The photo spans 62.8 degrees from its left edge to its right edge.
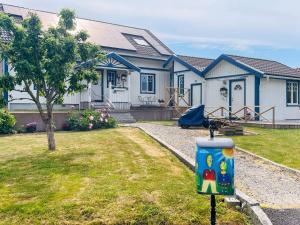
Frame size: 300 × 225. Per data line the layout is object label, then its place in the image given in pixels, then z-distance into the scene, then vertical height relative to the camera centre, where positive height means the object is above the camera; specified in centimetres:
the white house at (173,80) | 1575 +207
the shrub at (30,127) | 1156 -83
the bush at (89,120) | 1194 -56
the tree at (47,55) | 663 +152
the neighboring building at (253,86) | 1554 +153
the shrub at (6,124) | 1070 -64
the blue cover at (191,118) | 1265 -47
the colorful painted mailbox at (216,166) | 309 -72
